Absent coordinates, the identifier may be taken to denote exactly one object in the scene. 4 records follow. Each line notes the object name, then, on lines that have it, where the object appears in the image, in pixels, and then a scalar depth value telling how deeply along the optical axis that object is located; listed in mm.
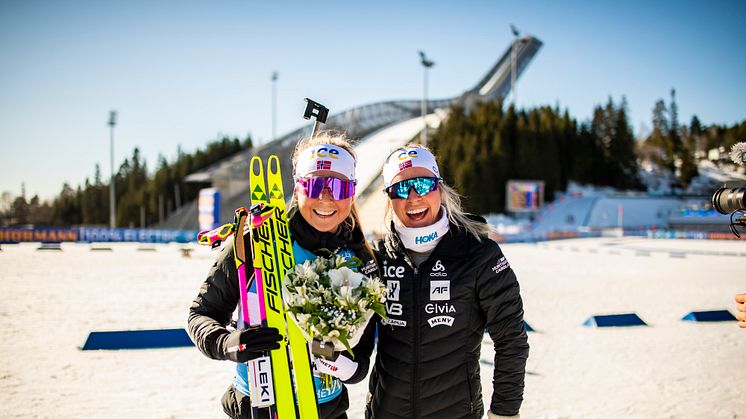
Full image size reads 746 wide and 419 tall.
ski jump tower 47219
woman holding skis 2119
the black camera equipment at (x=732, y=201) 3018
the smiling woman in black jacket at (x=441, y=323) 2402
